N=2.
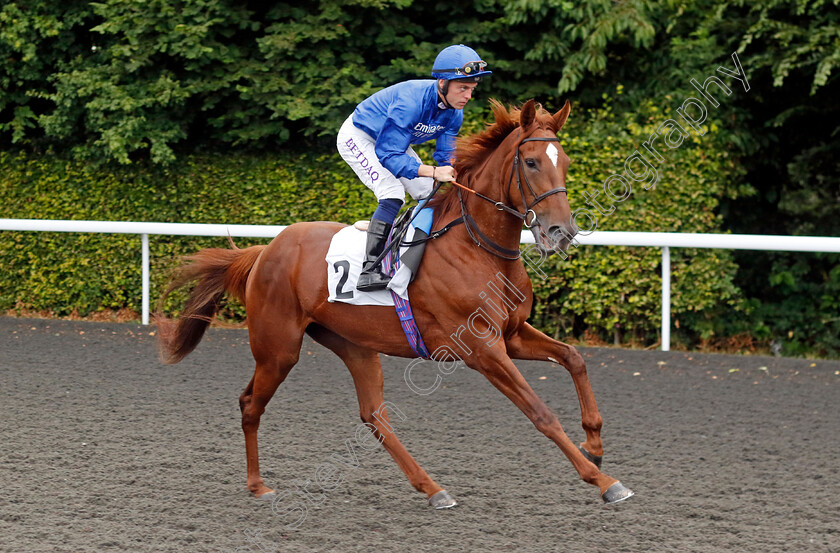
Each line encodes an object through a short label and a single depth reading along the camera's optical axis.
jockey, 8.42
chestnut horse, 7.76
